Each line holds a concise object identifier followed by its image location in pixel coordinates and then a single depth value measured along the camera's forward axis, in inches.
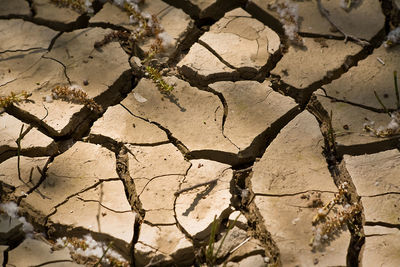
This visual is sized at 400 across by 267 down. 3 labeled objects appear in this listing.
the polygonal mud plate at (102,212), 236.8
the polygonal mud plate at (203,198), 236.5
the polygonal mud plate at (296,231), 226.8
